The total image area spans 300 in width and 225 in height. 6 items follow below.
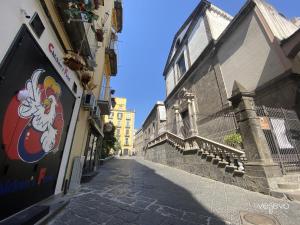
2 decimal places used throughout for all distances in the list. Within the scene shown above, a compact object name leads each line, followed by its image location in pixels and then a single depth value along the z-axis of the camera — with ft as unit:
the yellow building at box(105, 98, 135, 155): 166.16
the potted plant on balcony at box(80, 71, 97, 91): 16.63
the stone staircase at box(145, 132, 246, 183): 19.29
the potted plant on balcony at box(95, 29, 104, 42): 18.24
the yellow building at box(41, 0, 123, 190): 12.20
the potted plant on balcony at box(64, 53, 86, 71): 11.47
